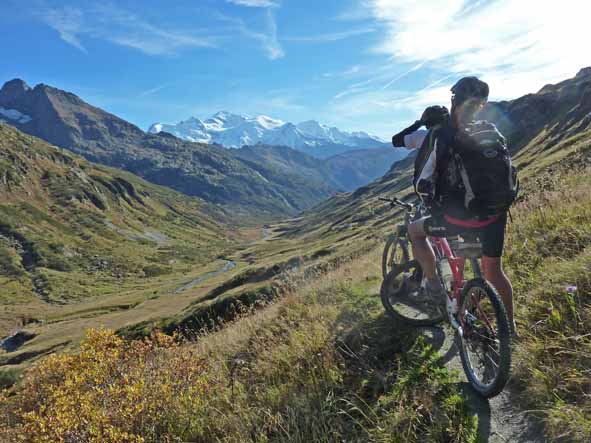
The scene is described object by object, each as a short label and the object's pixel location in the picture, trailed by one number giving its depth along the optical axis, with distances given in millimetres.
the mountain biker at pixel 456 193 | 4887
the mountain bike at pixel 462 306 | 4098
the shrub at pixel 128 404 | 4930
